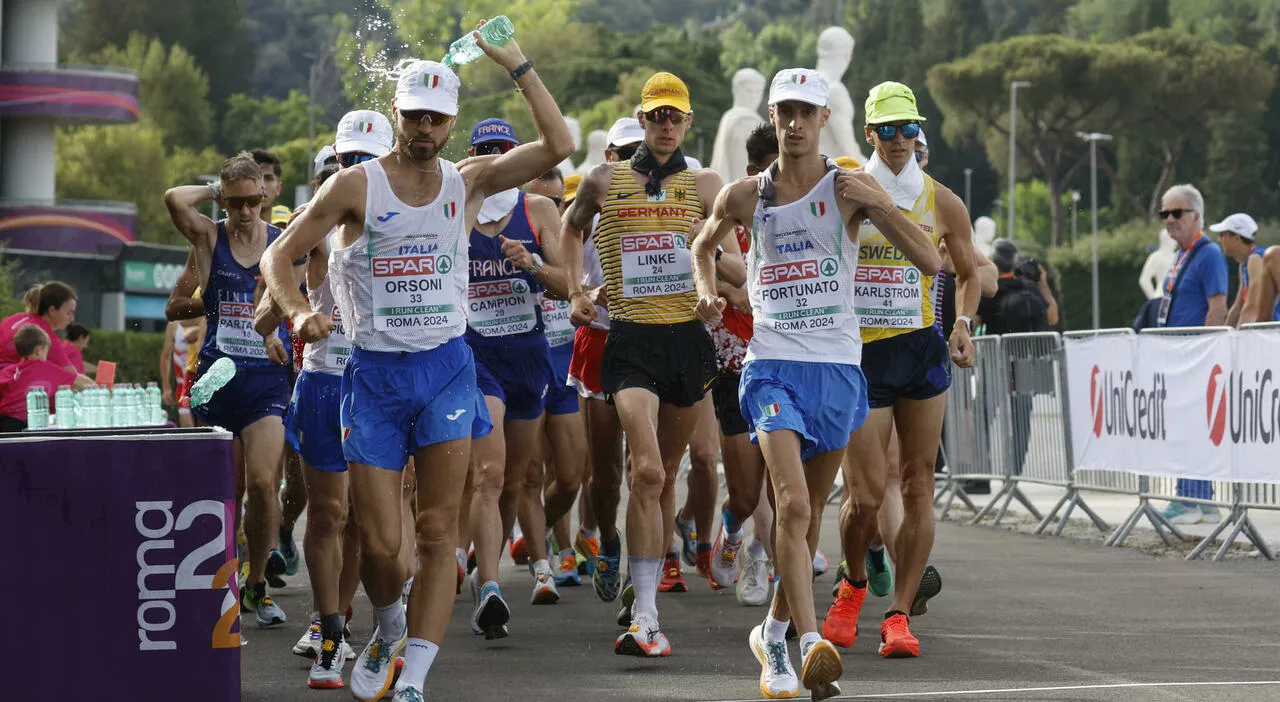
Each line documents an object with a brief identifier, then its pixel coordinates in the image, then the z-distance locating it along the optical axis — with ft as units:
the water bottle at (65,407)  35.99
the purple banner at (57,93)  212.64
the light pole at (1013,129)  310.04
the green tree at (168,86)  343.05
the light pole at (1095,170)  278.26
